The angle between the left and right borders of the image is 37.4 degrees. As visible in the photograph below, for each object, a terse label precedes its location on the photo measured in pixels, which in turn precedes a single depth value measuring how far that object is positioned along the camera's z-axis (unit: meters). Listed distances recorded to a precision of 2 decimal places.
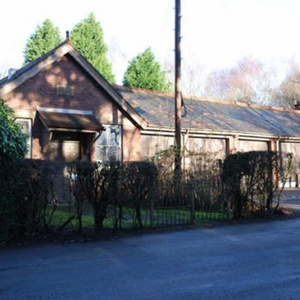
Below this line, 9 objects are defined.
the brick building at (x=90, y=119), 16.95
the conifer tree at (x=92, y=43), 36.94
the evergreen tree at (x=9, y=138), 10.02
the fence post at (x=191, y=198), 11.73
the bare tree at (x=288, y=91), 50.53
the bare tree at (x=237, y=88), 53.78
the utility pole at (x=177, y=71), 16.52
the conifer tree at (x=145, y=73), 36.72
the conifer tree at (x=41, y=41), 37.56
